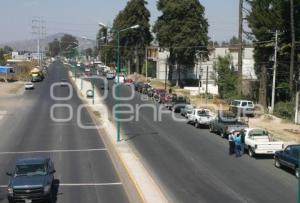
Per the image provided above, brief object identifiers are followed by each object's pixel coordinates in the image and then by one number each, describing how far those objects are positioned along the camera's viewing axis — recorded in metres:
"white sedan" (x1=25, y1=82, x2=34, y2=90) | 95.79
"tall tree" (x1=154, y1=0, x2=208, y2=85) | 90.44
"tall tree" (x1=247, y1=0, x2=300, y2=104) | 59.16
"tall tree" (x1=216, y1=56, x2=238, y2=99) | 72.25
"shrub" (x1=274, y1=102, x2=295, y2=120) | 54.79
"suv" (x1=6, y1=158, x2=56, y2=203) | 20.56
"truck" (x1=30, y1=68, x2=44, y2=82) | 117.62
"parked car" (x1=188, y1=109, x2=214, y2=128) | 45.94
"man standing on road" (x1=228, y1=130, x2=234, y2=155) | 32.59
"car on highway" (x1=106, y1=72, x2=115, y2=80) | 123.15
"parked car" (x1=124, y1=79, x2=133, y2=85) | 106.06
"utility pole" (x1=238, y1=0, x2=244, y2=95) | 60.62
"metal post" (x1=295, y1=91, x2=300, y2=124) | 51.66
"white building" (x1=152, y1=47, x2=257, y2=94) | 85.18
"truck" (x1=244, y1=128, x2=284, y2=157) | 31.12
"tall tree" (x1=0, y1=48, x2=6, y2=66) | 184.68
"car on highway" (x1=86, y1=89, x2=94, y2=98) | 79.30
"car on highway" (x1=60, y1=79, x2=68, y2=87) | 103.99
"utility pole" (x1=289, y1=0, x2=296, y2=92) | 55.20
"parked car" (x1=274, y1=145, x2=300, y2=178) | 26.50
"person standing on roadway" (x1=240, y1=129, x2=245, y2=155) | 32.78
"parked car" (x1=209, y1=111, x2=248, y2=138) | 38.94
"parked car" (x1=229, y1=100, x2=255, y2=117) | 54.97
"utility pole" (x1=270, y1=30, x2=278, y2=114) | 56.28
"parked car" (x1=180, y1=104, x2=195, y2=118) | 52.44
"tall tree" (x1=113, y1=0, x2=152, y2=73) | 124.69
